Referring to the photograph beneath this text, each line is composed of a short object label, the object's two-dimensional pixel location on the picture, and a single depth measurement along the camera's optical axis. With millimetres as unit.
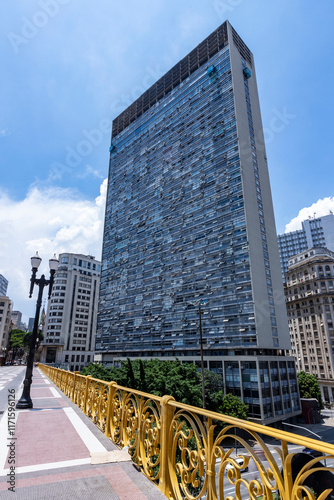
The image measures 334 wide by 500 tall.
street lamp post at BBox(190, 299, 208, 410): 47900
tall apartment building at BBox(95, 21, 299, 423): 42750
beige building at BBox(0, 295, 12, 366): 72500
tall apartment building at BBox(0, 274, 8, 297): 150088
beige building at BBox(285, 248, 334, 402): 65250
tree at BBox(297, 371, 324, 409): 53594
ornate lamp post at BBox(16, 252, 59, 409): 9962
